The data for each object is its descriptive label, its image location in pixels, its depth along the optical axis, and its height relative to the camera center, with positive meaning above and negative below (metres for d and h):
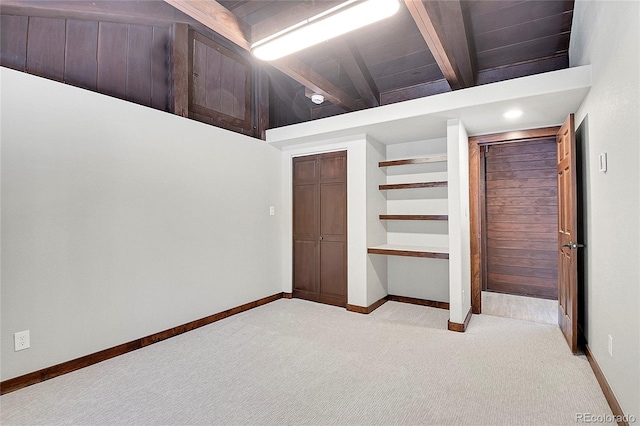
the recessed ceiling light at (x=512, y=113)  3.04 +0.97
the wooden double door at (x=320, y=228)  4.18 -0.16
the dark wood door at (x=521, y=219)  4.55 -0.07
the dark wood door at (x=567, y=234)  2.72 -0.19
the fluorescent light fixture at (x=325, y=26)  1.94 +1.25
